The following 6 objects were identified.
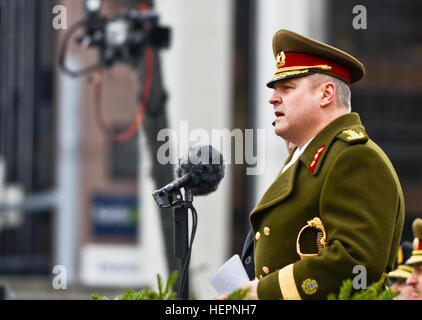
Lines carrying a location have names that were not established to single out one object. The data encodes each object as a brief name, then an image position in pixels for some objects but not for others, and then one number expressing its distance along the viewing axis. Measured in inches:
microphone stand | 271.0
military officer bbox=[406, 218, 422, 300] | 388.2
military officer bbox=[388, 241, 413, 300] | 434.0
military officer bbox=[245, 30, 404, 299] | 249.8
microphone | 273.7
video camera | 542.6
